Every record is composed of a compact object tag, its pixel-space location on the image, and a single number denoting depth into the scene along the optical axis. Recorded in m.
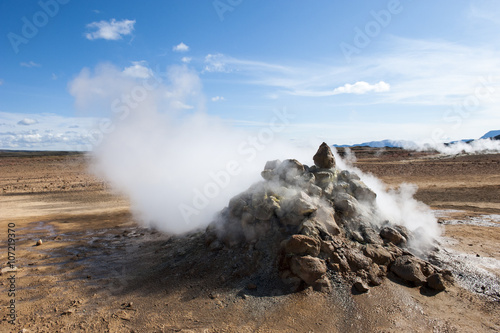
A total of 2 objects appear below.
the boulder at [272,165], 7.49
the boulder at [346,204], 6.31
